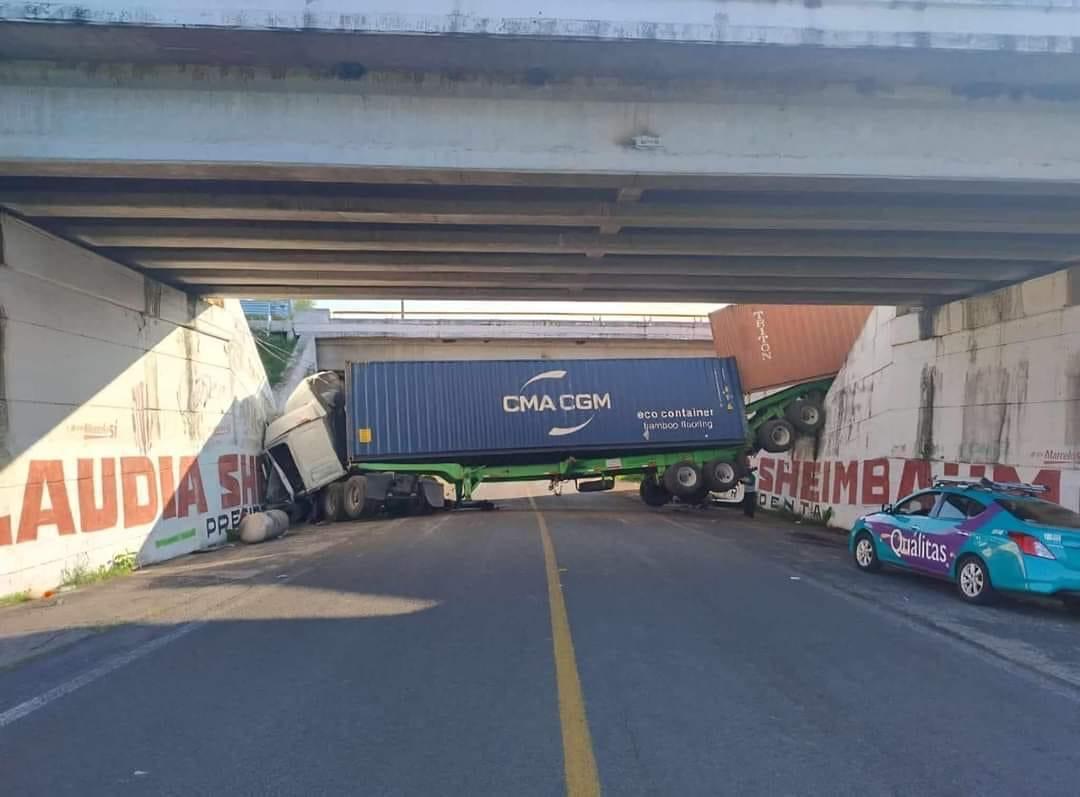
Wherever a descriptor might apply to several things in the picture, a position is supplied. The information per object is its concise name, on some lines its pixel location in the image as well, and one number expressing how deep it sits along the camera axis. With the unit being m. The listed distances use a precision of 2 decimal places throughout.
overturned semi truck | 22.16
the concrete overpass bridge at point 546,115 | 8.59
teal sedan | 9.10
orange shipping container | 24.17
